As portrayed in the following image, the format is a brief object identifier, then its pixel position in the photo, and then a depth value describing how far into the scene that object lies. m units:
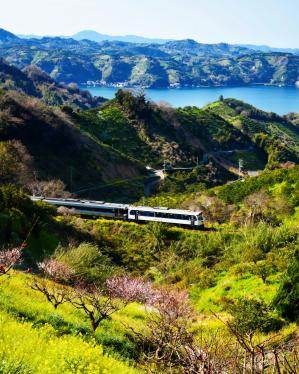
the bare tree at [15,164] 52.38
